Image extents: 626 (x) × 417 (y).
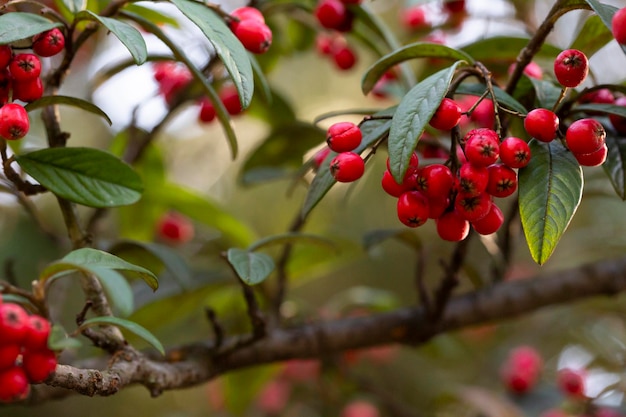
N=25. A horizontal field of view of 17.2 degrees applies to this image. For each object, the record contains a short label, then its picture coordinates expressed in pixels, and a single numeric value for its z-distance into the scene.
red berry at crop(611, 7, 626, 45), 0.45
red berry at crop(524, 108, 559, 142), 0.46
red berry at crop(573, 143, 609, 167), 0.46
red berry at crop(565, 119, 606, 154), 0.45
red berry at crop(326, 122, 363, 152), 0.47
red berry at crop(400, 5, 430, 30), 0.67
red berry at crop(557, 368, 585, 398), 0.62
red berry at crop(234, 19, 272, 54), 0.49
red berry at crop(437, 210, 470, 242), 0.46
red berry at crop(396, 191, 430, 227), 0.46
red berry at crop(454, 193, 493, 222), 0.45
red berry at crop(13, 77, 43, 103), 0.46
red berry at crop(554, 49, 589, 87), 0.46
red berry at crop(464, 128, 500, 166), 0.45
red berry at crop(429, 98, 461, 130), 0.45
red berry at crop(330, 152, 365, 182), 0.46
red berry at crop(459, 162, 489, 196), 0.45
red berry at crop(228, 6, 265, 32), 0.50
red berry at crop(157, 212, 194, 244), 0.71
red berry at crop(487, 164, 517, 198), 0.45
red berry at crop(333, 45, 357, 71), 0.61
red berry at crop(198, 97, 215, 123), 0.58
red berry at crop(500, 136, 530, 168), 0.45
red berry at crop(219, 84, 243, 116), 0.58
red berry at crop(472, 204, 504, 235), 0.46
